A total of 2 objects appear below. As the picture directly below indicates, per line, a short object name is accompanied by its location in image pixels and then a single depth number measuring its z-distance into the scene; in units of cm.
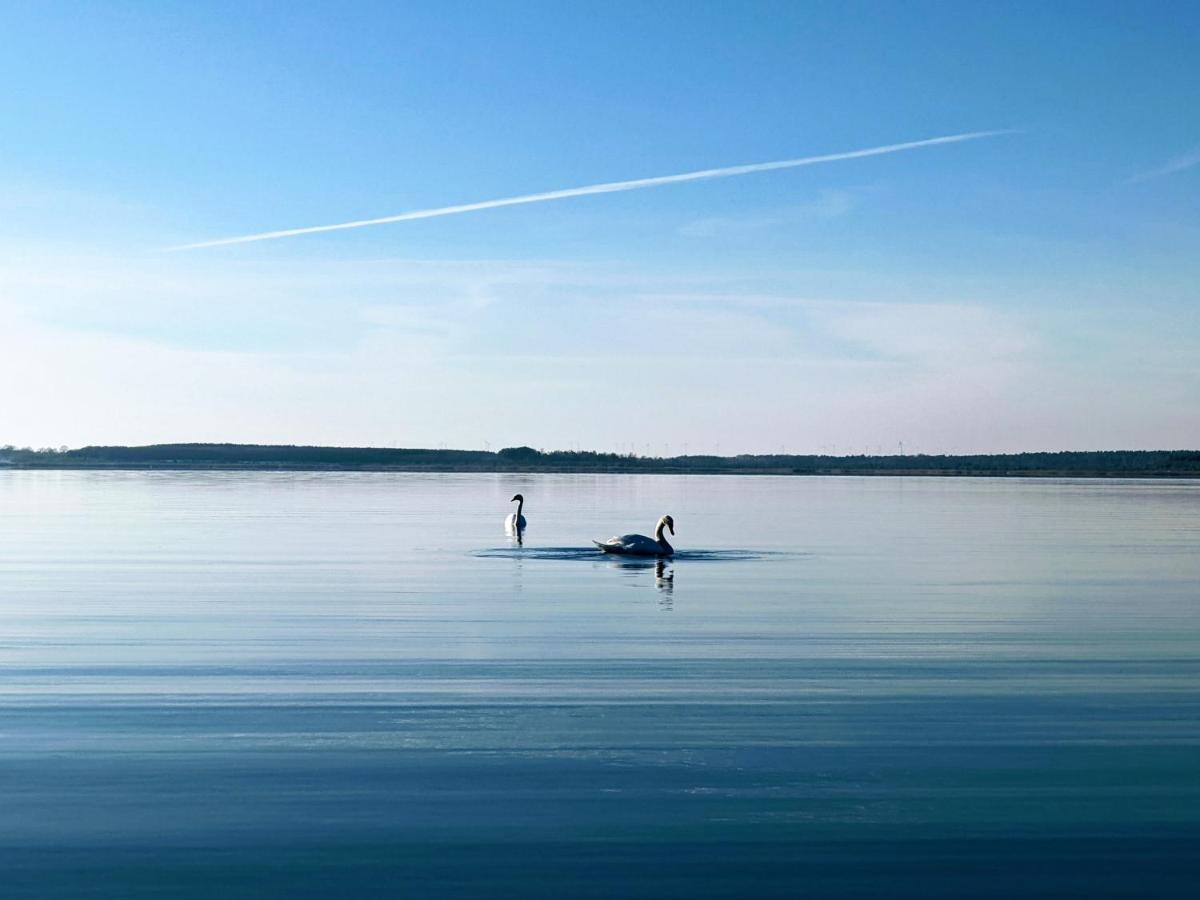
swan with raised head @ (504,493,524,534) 3647
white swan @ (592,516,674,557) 3025
